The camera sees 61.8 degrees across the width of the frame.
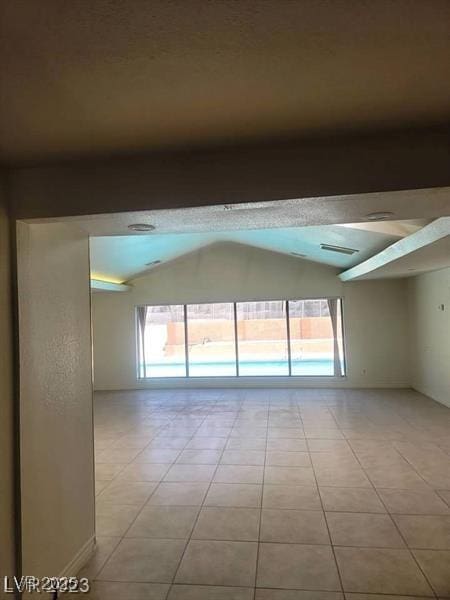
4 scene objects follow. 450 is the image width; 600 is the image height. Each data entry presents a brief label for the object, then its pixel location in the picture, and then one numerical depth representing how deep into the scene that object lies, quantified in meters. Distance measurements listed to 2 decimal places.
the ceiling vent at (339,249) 6.06
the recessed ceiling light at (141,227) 2.22
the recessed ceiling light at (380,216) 2.15
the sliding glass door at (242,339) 8.64
